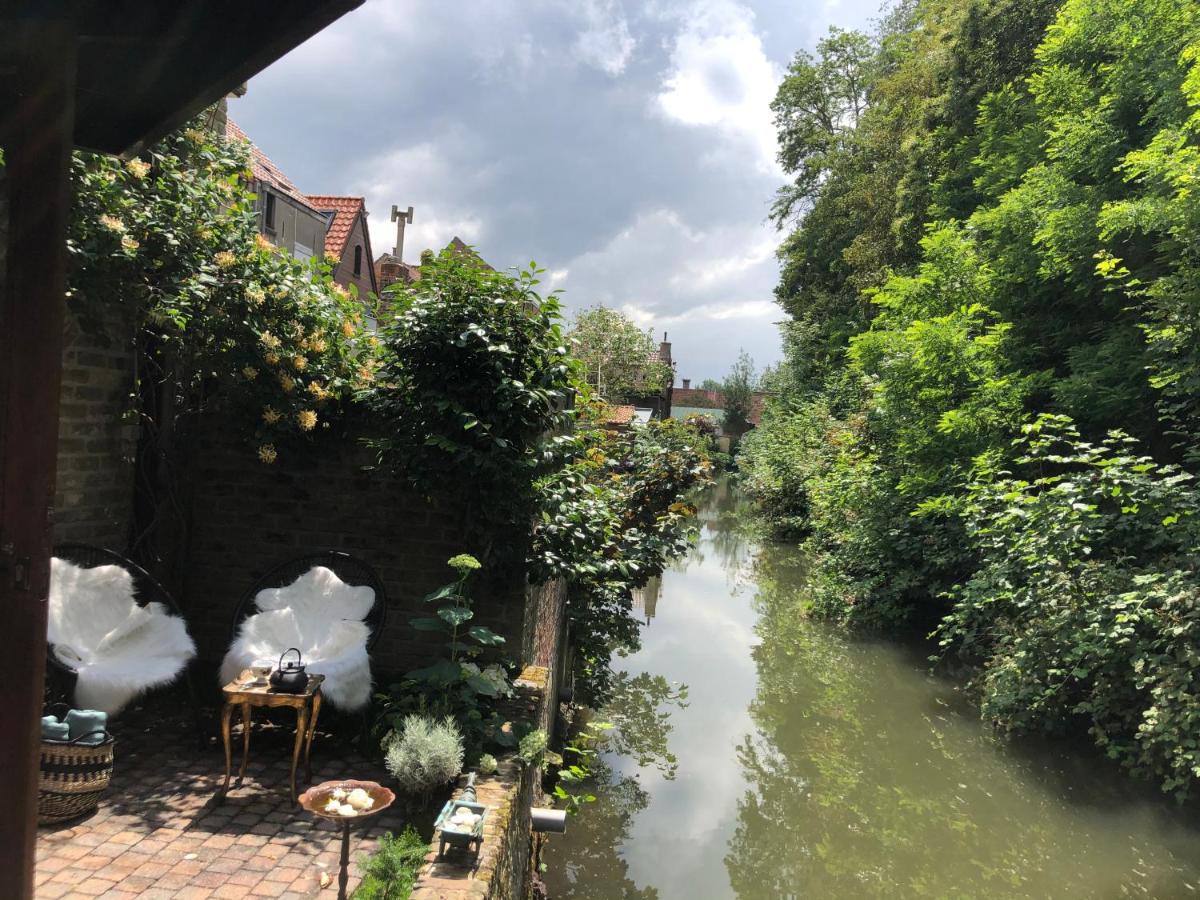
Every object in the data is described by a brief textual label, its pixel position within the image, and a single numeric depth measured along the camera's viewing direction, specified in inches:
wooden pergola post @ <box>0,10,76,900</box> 62.9
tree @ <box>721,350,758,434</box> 2110.0
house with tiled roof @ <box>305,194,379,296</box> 1032.8
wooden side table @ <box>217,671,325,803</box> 147.6
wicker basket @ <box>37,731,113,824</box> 130.6
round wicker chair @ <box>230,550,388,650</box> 183.5
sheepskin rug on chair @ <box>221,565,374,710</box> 164.2
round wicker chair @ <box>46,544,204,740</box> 171.0
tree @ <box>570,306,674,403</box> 1218.0
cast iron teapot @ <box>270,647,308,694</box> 149.5
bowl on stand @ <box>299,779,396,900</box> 112.7
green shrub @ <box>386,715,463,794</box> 142.3
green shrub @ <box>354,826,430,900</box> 111.4
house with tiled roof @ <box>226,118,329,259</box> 746.2
